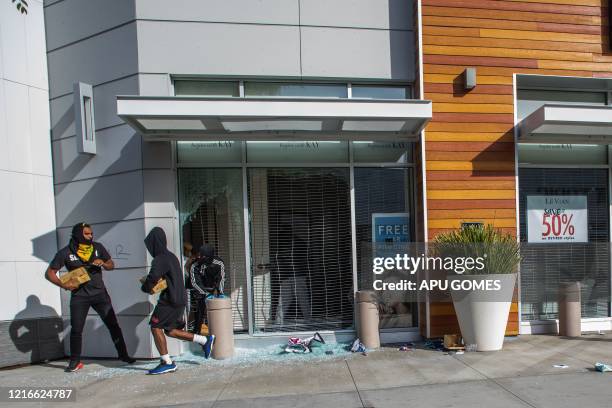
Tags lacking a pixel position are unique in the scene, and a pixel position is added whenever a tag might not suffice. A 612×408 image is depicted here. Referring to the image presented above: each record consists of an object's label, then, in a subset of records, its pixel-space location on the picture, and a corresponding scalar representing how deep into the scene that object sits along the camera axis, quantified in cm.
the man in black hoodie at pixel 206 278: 569
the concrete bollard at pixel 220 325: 534
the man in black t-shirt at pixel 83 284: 513
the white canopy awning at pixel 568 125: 538
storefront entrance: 599
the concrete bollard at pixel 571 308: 595
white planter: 515
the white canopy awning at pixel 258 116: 485
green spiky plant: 520
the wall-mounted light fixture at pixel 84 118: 555
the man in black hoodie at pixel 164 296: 482
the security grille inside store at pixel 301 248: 606
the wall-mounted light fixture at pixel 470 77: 582
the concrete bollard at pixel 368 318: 561
